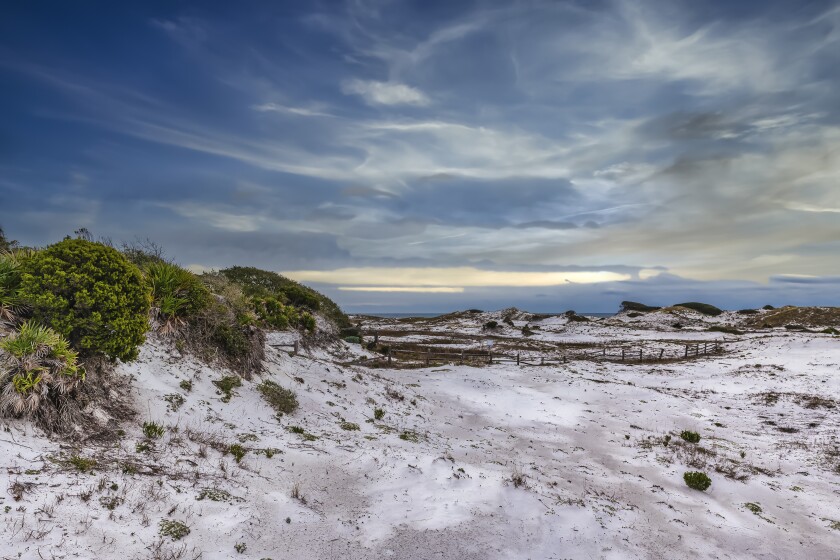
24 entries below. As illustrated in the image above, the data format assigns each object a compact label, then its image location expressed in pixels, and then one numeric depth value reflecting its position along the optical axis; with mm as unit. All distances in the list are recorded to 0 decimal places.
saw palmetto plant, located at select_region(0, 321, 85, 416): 7000
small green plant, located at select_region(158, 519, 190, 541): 5824
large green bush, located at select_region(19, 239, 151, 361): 8219
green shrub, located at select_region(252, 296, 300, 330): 23158
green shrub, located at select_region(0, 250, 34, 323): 8336
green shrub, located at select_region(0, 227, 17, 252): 13539
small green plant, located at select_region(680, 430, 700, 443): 15766
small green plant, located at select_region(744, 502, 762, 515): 10148
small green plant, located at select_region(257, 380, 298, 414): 13102
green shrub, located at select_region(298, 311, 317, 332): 28234
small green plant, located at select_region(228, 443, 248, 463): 8667
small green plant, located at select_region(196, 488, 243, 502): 6963
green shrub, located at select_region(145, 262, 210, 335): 12695
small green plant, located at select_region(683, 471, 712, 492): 11000
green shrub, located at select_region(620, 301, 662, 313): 103625
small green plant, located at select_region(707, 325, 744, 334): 62269
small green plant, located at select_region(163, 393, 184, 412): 10367
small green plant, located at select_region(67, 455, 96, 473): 6484
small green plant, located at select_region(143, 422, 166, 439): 8695
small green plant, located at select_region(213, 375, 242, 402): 12343
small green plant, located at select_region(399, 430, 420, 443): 12877
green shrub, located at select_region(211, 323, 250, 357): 14531
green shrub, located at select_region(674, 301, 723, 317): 90625
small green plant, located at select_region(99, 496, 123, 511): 5902
